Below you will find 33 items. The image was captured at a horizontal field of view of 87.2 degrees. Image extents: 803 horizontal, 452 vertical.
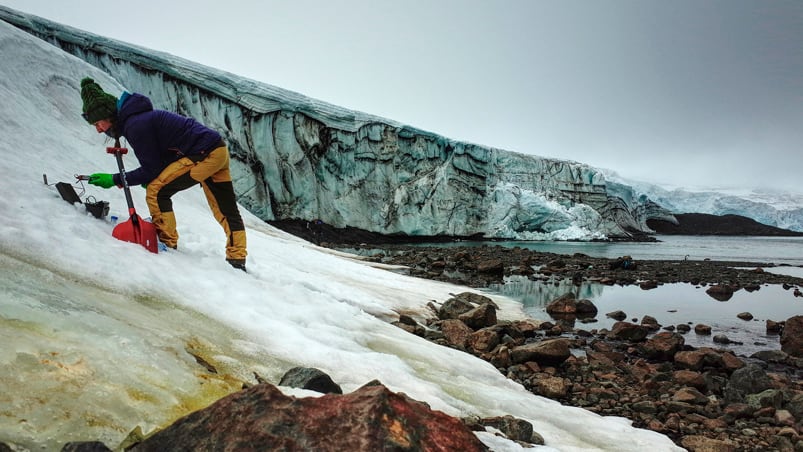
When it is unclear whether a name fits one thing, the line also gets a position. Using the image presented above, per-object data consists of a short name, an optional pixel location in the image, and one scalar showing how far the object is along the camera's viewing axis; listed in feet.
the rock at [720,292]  43.97
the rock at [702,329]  27.99
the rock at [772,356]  22.13
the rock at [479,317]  23.31
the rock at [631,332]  25.38
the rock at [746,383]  16.05
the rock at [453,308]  25.02
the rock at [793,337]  23.54
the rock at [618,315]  32.07
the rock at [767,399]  14.58
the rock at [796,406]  14.13
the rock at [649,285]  49.00
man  12.47
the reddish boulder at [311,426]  4.62
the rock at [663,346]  21.90
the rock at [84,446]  4.50
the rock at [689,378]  16.96
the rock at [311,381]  7.50
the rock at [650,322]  29.01
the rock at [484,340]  19.52
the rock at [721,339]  26.00
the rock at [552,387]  15.12
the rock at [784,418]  13.46
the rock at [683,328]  28.35
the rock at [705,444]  11.50
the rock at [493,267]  54.44
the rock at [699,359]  19.86
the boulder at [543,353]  18.02
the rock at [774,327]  29.04
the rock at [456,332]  20.12
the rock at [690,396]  14.96
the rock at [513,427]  8.79
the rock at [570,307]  32.63
